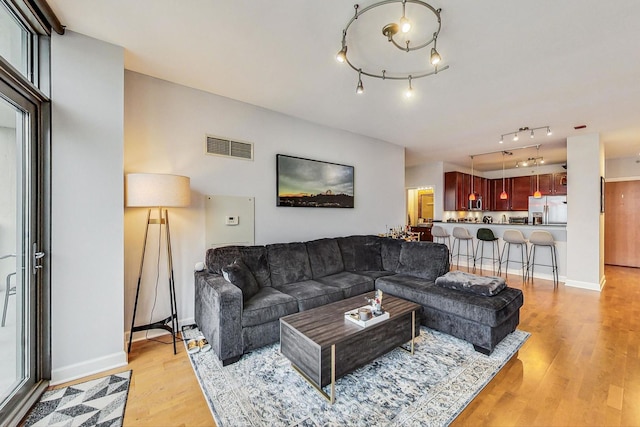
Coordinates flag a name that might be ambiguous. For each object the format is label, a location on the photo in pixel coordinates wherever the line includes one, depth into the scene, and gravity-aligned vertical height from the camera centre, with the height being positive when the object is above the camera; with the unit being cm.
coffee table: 180 -94
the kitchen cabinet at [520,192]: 730 +56
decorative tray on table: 204 -83
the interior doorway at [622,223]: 622 -26
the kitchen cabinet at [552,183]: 668 +74
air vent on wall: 313 +79
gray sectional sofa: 232 -82
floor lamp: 229 +15
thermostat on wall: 322 -8
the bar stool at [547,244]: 479 -57
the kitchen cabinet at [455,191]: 693 +57
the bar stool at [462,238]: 578 -55
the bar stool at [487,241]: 549 -65
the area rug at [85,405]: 164 -126
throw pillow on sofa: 249 -62
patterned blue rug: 166 -125
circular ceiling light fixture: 174 +134
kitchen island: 495 -68
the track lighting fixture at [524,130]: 420 +133
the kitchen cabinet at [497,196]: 779 +51
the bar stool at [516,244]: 510 -69
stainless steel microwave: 759 +25
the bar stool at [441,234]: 638 -51
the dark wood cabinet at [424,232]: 739 -52
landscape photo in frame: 370 +45
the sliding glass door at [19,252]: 169 -26
